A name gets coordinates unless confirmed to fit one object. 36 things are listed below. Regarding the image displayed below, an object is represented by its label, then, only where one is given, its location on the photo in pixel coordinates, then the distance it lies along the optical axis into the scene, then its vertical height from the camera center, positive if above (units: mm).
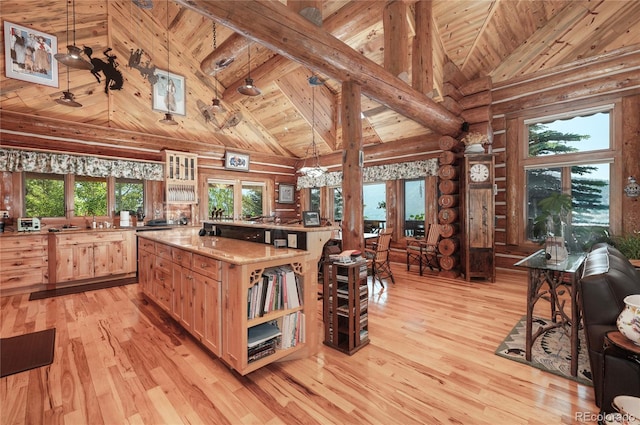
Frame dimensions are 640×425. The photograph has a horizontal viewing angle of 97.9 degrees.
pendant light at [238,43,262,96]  3789 +1664
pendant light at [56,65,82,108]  3906 +1576
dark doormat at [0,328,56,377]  2336 -1284
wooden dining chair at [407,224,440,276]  5387 -744
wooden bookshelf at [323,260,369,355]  2600 -918
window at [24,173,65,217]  4891 +303
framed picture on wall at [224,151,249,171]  7159 +1320
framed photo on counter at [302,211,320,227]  2727 -84
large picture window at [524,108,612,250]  4516 +686
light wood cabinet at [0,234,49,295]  4184 -794
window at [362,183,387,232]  7179 +108
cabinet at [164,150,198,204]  6004 +761
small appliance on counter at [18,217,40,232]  4473 -199
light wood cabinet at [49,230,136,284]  4570 -749
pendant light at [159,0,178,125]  5791 +2935
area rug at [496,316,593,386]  2229 -1288
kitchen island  2086 -743
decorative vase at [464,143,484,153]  4996 +1108
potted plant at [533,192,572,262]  2629 -203
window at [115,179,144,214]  5730 +350
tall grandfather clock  4848 -112
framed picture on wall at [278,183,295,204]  8445 +539
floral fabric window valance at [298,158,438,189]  5988 +907
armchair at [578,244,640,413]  1604 -783
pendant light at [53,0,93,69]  2992 +1658
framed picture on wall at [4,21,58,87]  4289 +2522
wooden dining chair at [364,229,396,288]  4706 -728
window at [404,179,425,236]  6453 +70
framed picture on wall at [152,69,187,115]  5852 +2556
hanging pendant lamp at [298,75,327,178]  5248 +1813
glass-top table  2191 -649
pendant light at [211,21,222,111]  4770 +2924
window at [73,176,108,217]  5319 +304
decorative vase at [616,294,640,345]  1444 -598
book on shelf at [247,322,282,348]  2160 -994
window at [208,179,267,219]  7230 +364
